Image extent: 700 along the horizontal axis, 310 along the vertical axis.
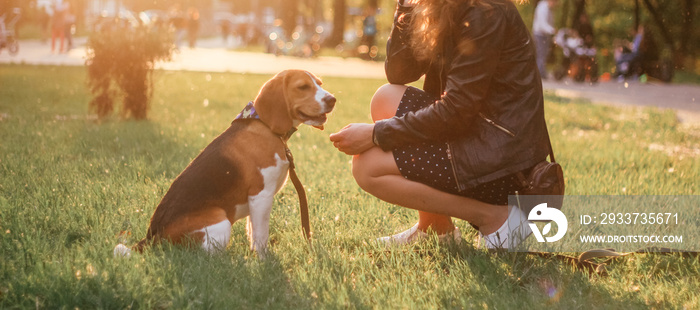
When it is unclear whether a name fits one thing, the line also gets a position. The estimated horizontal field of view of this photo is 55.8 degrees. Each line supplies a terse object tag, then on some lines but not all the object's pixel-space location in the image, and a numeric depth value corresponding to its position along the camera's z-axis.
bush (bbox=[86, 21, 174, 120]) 8.28
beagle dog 3.29
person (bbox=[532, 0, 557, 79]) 17.28
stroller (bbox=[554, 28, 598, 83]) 18.88
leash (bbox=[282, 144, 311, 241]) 3.59
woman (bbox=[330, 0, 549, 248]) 3.31
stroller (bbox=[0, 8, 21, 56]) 20.16
